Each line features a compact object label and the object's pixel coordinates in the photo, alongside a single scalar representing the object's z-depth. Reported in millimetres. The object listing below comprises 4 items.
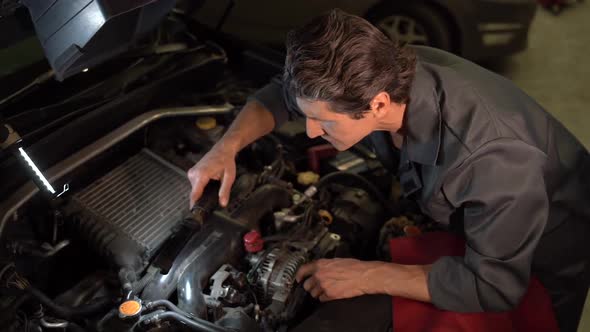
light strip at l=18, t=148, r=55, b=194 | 1555
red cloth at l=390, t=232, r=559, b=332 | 1423
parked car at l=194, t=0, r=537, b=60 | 3031
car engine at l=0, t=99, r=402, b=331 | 1447
